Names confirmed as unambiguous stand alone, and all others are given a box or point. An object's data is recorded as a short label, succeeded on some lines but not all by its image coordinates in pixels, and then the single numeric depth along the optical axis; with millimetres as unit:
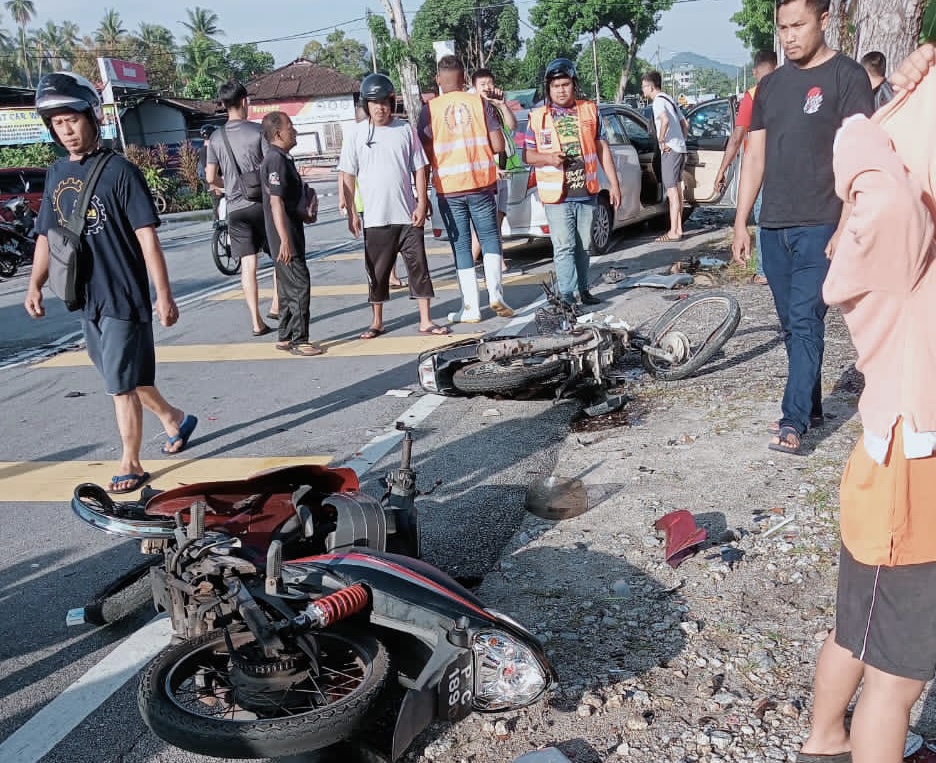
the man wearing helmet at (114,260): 4908
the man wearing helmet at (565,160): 7977
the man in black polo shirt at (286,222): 7672
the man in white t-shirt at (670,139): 11984
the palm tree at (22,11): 104025
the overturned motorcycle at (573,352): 5809
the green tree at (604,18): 68812
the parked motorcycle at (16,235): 15148
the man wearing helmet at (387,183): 7852
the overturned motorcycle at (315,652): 2385
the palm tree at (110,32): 99000
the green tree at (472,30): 72188
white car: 11039
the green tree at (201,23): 99625
